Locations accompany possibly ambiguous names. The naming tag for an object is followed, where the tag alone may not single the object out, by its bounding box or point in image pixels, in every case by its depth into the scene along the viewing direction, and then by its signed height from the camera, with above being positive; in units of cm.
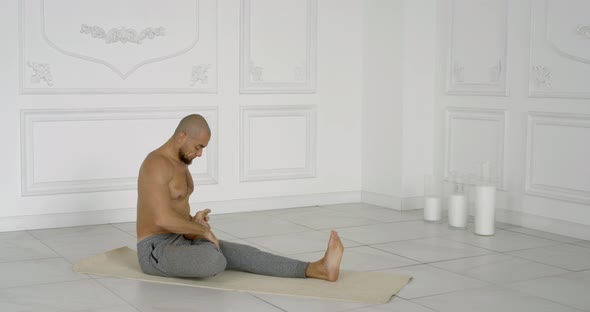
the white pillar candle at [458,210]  539 -67
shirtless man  371 -62
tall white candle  515 -64
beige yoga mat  363 -84
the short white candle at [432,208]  561 -69
